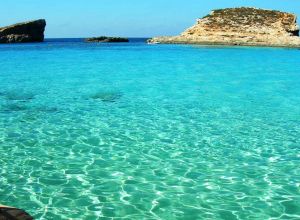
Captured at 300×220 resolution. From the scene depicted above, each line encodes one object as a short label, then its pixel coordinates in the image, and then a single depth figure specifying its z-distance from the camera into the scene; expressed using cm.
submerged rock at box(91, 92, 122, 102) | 2100
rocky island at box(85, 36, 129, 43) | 13238
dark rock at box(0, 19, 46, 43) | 12662
